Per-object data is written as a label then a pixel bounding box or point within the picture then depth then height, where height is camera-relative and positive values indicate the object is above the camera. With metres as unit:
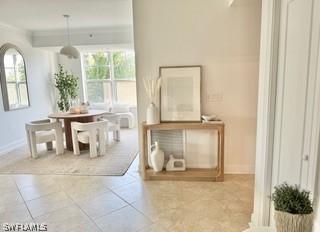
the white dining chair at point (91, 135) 4.15 -0.84
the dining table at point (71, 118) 4.46 -0.58
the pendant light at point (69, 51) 4.46 +0.76
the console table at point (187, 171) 3.06 -1.07
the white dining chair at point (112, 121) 5.17 -0.73
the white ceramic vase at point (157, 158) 3.22 -0.98
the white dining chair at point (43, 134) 4.16 -0.82
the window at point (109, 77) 7.03 +0.38
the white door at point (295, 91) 1.33 -0.04
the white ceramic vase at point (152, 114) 3.11 -0.35
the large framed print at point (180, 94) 3.22 -0.09
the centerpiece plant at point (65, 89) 5.92 +0.03
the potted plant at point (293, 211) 1.17 -0.66
